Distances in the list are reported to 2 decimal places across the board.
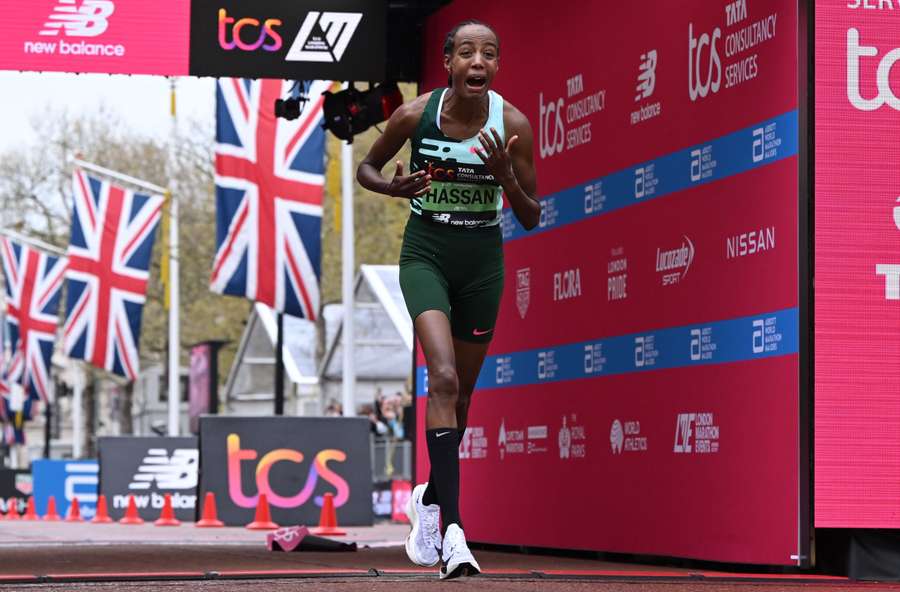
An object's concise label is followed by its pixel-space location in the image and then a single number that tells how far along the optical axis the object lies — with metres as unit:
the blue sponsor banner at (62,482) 31.70
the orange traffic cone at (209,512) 20.34
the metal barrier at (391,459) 31.14
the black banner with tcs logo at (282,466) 20.80
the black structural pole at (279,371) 25.84
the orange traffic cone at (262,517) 20.12
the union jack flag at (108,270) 32.69
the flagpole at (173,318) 39.31
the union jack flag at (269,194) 22.88
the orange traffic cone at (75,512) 27.62
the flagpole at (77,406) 58.44
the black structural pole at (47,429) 49.88
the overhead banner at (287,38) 14.57
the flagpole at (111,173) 38.59
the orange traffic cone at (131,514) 24.85
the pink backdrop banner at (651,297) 9.87
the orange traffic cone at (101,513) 24.91
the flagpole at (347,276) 28.41
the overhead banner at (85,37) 13.87
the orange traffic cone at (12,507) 30.19
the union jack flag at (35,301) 42.31
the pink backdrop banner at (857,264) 9.47
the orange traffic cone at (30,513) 28.45
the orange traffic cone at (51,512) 28.52
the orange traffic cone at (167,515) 23.64
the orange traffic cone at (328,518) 19.53
